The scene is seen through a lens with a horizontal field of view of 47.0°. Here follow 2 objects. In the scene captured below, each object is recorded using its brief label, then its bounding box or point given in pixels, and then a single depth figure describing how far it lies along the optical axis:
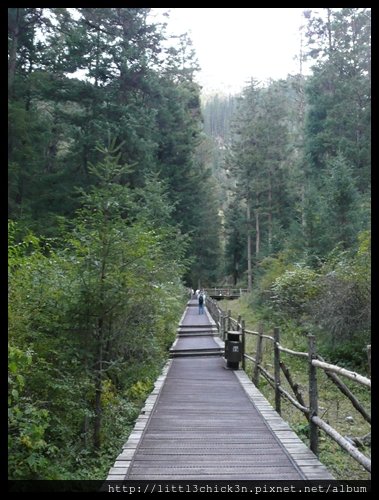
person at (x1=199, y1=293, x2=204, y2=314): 27.61
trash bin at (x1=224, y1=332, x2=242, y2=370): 11.04
